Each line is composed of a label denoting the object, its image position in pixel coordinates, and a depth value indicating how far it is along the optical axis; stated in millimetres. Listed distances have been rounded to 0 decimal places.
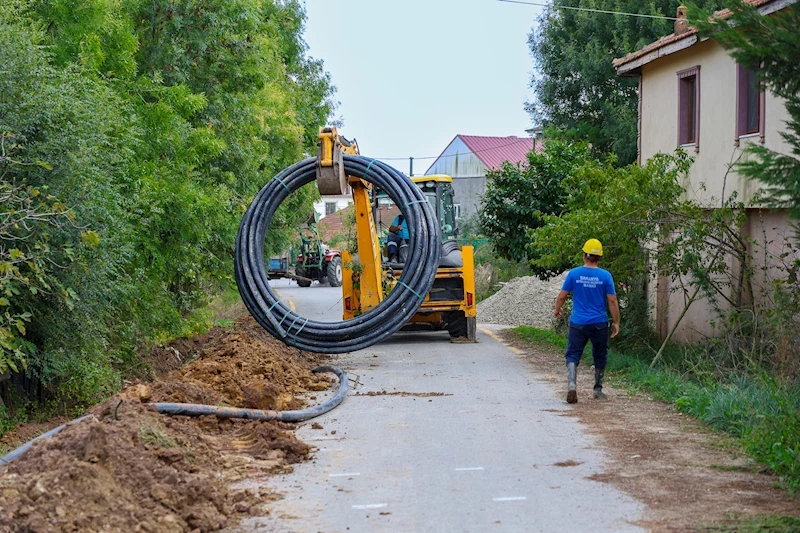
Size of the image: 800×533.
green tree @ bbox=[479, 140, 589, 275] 21828
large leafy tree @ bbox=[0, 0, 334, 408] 9891
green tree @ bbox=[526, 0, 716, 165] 31469
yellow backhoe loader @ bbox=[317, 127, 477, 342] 14758
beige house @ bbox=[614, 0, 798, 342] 15312
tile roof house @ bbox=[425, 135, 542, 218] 63312
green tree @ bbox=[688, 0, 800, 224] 6109
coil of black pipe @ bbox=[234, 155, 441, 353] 14430
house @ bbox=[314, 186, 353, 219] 104375
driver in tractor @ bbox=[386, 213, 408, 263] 19844
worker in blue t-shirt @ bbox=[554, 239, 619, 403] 11609
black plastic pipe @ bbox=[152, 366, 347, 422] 9086
